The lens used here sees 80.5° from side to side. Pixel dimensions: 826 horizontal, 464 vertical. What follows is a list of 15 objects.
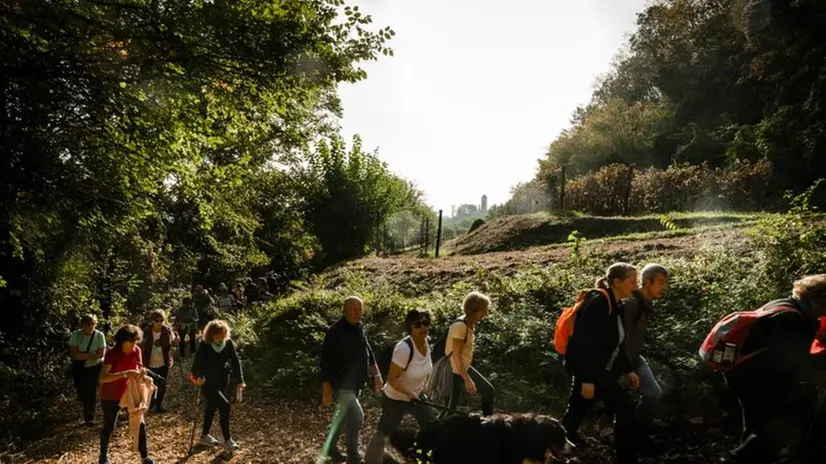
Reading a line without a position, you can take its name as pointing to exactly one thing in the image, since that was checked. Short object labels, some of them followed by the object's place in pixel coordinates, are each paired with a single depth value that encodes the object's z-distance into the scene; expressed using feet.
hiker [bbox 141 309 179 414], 28.14
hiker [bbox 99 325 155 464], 19.86
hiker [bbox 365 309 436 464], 15.56
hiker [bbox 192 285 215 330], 47.29
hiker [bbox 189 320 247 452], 21.31
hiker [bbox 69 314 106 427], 26.55
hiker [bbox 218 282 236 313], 48.01
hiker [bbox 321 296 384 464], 17.39
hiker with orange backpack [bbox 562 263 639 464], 13.91
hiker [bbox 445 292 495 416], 16.14
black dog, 11.41
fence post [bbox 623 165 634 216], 80.48
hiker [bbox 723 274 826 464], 11.73
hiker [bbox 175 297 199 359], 43.68
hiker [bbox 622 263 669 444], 14.44
